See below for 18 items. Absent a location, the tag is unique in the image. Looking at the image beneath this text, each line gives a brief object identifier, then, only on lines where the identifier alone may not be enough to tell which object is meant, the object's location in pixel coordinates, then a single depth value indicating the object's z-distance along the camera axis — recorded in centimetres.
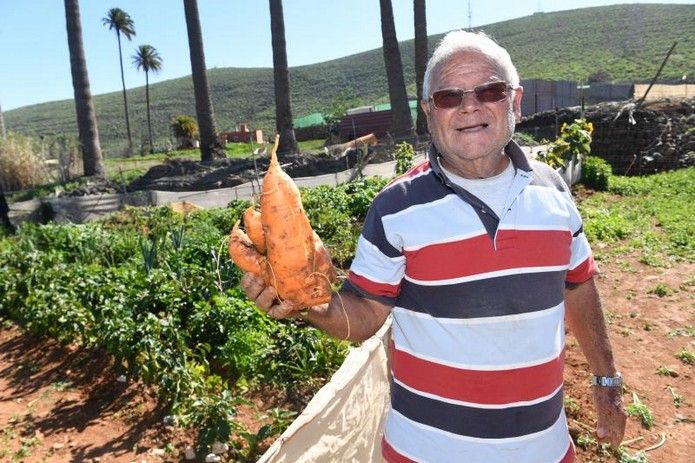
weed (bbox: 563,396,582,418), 332
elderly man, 151
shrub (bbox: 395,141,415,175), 870
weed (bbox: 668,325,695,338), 441
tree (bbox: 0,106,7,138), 1970
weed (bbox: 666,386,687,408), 349
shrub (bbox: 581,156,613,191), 1034
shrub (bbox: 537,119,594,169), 959
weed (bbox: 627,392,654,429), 328
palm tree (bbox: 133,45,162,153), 4753
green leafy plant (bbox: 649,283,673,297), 521
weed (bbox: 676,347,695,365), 402
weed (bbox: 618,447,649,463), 292
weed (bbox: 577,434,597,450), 307
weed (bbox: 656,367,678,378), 384
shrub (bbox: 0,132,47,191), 1516
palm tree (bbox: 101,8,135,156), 4259
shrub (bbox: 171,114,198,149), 3266
